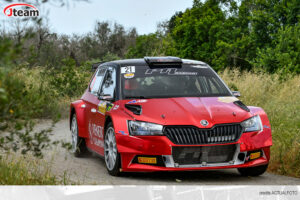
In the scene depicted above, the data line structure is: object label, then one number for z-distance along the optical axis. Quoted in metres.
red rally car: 15.92
